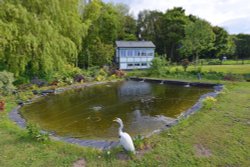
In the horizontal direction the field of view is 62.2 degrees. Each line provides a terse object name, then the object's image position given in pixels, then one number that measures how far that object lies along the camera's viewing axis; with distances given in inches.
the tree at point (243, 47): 1591.3
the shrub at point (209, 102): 341.6
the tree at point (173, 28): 1428.4
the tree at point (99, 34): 1055.0
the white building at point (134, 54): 1174.3
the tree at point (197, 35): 1008.2
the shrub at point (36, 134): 226.8
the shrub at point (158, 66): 859.0
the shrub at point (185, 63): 851.4
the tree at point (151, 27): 1553.8
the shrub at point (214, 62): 1284.3
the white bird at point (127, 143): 195.5
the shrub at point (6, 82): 447.5
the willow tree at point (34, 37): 541.3
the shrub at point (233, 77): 641.2
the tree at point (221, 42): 1483.8
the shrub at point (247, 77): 637.7
